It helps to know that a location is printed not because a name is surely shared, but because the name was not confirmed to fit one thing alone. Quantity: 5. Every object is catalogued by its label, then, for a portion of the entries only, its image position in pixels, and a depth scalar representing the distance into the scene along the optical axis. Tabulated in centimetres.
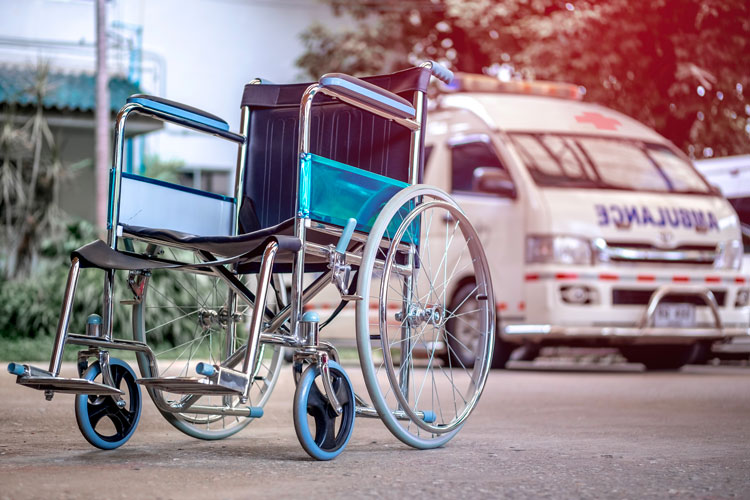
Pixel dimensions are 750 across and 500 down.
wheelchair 420
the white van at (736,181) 1380
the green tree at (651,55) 1548
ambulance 980
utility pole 1290
